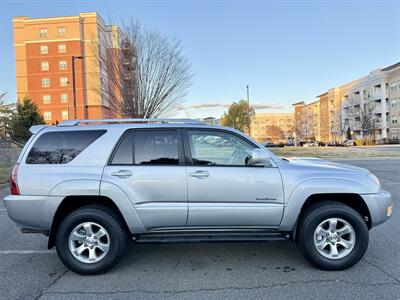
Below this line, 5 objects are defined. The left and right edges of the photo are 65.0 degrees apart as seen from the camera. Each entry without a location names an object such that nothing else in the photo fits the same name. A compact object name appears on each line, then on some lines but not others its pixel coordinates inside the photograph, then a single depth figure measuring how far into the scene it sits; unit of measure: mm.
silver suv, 3795
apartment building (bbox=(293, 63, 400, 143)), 65188
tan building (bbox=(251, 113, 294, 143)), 105475
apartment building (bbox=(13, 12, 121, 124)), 50500
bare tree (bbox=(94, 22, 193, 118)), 17500
